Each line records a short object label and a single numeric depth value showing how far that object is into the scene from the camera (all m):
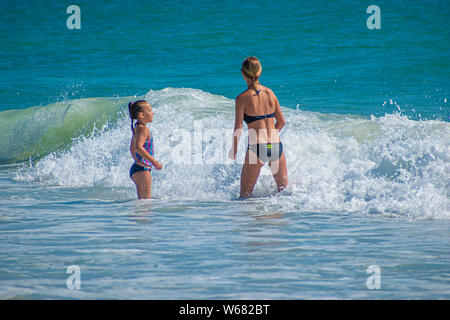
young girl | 12.85
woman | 12.55
